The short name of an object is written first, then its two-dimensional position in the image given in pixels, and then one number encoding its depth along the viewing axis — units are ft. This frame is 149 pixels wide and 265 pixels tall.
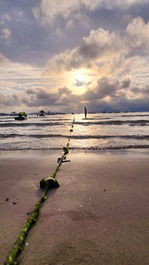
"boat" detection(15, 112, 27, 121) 241.96
